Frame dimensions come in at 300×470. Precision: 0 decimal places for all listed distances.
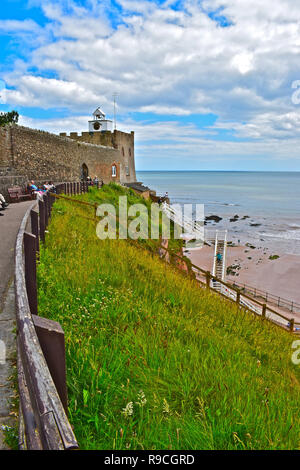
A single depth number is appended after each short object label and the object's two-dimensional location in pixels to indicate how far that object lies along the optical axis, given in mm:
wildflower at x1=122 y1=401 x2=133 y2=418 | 2809
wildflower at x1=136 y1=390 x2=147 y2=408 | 2980
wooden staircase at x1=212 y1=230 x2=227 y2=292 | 27961
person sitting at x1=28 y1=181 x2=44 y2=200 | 20055
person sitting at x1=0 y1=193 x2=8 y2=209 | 14370
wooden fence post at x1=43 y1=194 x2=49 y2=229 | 9975
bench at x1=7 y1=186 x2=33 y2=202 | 18389
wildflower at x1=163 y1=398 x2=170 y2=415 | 2897
